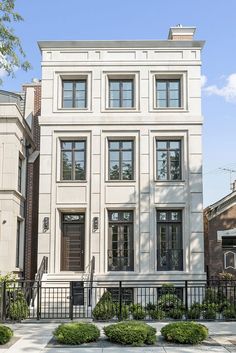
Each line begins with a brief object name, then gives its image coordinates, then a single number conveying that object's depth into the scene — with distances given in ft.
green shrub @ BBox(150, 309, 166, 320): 47.85
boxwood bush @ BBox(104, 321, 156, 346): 34.86
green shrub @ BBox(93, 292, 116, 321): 47.37
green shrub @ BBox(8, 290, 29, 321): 47.03
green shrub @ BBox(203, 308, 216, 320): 48.08
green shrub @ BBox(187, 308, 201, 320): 48.32
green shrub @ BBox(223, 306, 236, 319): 48.03
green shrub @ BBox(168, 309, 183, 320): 48.65
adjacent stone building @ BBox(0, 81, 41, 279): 60.80
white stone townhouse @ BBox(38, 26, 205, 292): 64.90
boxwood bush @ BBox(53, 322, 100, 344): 35.04
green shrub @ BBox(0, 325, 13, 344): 35.17
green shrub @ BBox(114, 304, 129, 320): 47.52
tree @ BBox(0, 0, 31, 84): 35.24
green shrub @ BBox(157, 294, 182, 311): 50.06
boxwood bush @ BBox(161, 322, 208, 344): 35.06
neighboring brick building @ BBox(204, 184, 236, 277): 70.03
